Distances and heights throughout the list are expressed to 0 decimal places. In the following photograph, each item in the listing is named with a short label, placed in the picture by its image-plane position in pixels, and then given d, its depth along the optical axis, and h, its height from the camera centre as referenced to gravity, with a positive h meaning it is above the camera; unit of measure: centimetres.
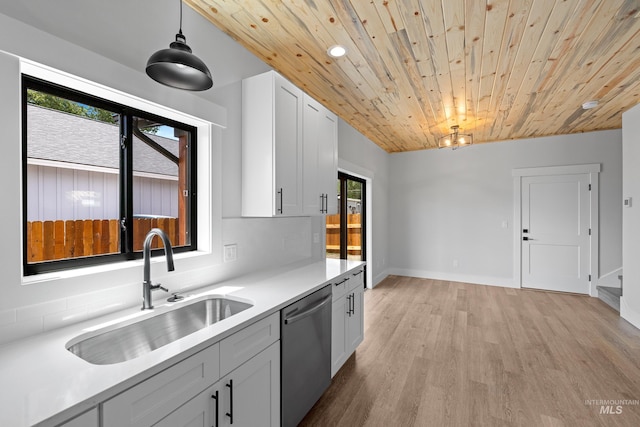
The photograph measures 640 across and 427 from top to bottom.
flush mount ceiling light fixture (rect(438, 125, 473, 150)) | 416 +102
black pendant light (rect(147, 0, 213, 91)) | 129 +66
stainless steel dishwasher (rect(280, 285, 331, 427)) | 167 -89
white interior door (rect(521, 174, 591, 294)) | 479 -36
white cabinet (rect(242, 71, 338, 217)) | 218 +50
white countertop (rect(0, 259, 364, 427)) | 77 -51
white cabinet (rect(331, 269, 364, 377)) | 229 -90
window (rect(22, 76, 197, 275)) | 136 +18
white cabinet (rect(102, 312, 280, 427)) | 94 -68
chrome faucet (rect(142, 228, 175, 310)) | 149 -32
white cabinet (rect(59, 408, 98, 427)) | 78 -56
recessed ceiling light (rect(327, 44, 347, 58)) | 234 +130
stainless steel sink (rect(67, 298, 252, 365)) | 124 -59
